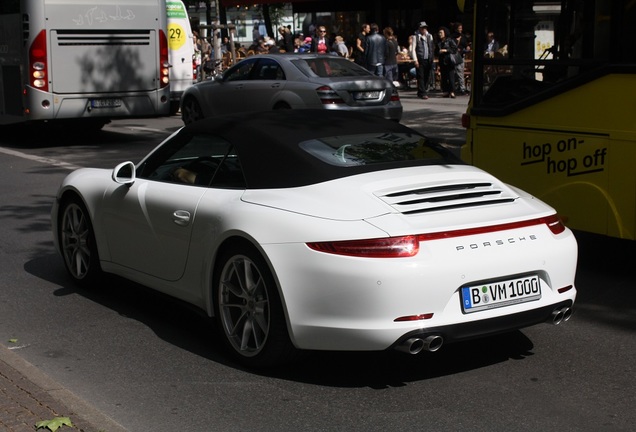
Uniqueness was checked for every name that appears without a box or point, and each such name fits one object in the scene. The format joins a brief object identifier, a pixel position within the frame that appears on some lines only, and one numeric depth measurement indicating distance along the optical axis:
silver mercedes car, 18.05
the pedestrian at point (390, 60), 26.73
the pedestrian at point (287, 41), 36.56
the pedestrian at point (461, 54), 26.45
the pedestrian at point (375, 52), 26.44
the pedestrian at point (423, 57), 26.42
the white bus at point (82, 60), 17.39
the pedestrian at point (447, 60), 25.64
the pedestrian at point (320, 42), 31.30
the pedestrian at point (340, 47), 31.86
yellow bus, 7.56
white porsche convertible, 5.11
